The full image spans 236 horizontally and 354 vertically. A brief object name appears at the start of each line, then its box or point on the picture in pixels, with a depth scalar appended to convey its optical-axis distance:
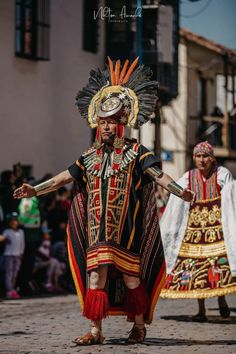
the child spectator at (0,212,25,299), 16.41
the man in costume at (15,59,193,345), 9.87
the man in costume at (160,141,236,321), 12.52
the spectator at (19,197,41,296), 16.78
